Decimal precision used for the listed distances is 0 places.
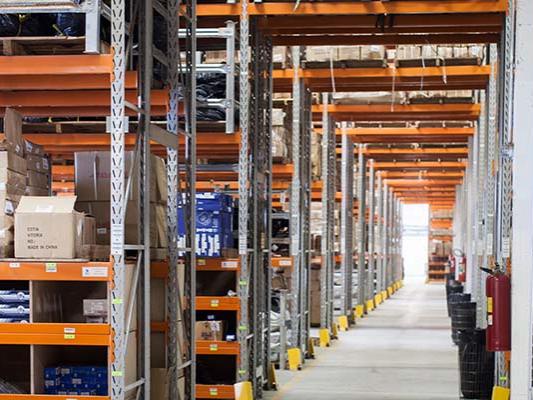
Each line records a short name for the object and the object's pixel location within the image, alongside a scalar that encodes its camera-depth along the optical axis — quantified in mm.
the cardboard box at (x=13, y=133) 7496
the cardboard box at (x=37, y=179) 7957
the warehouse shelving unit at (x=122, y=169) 6762
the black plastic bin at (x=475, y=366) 12359
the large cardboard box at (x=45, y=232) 7059
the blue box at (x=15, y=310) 7242
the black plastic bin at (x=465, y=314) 15750
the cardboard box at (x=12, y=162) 7422
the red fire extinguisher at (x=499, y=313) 8586
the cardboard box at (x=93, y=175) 8281
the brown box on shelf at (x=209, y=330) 11164
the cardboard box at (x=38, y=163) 7975
